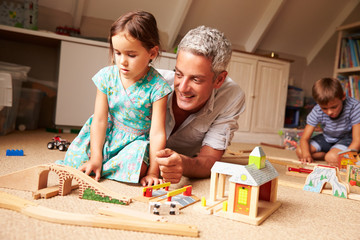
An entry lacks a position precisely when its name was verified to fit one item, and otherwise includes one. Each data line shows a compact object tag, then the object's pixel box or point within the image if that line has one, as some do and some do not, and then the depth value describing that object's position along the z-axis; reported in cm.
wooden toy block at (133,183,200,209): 80
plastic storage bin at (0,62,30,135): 178
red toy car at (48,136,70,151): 149
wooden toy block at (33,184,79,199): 76
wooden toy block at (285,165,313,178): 135
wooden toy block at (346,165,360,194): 117
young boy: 183
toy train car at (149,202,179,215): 71
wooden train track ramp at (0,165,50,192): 80
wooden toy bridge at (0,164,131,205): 78
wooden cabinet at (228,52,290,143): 276
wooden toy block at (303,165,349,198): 103
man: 100
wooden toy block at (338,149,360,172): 146
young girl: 96
